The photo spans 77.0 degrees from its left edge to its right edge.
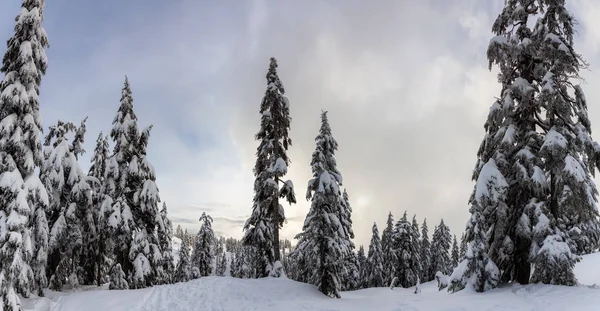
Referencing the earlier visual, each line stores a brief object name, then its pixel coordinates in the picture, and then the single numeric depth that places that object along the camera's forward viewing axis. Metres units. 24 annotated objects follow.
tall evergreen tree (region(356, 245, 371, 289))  63.58
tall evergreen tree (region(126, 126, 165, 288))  24.42
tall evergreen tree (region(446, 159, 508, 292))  14.81
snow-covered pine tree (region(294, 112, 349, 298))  20.97
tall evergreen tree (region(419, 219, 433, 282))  73.50
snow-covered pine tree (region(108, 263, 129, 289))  23.67
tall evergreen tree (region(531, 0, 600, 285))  13.61
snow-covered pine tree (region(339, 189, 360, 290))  45.12
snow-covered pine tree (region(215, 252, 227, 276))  109.25
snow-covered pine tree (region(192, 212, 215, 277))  58.12
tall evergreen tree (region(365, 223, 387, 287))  58.38
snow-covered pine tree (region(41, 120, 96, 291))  24.40
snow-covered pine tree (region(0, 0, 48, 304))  15.88
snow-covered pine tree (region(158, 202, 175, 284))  26.87
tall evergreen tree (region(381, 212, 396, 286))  56.02
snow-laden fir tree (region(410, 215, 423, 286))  56.06
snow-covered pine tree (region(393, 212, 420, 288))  55.34
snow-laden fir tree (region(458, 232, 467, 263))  77.62
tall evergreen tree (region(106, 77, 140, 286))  24.53
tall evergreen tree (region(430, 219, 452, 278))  69.81
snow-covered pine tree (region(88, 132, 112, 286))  25.96
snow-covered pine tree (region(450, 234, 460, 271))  84.64
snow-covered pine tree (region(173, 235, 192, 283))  64.44
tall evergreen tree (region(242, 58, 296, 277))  25.27
